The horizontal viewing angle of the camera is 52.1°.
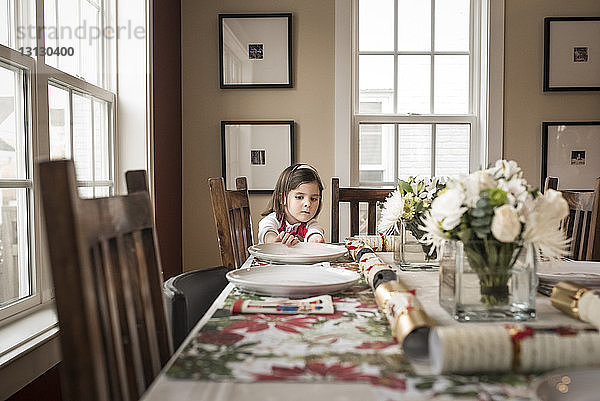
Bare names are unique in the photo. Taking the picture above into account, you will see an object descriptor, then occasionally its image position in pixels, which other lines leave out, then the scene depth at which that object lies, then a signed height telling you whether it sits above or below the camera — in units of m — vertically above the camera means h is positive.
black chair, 1.39 -0.34
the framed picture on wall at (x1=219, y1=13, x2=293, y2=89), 3.64 +0.69
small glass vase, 1.64 -0.23
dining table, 0.72 -0.27
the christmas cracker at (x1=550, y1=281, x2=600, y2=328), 0.98 -0.23
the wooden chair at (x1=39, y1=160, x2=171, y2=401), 0.76 -0.18
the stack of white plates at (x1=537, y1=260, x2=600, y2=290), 1.35 -0.25
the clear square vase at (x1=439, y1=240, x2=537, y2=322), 1.04 -0.20
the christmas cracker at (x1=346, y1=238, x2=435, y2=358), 0.88 -0.23
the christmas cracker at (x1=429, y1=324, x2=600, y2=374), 0.78 -0.23
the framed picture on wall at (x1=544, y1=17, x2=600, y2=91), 3.65 +0.67
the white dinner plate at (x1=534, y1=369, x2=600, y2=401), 0.73 -0.26
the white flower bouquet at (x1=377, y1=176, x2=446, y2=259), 1.61 -0.10
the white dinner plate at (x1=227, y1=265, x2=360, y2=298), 1.26 -0.25
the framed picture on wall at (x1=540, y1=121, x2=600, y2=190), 3.66 +0.09
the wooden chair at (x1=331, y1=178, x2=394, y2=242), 2.54 -0.14
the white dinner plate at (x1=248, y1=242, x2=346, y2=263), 1.75 -0.26
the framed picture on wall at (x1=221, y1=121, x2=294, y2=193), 3.66 +0.11
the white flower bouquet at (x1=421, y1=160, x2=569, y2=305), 1.02 -0.09
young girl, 2.60 -0.16
